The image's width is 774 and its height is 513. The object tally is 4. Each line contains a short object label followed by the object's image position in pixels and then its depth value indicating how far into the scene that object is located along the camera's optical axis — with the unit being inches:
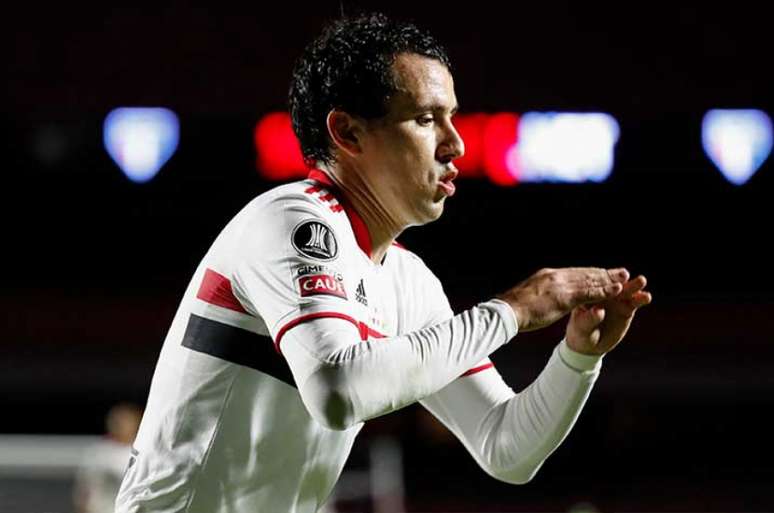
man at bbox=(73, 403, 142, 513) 552.7
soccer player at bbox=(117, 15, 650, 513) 185.9
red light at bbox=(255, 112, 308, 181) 943.0
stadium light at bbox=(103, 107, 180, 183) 951.6
